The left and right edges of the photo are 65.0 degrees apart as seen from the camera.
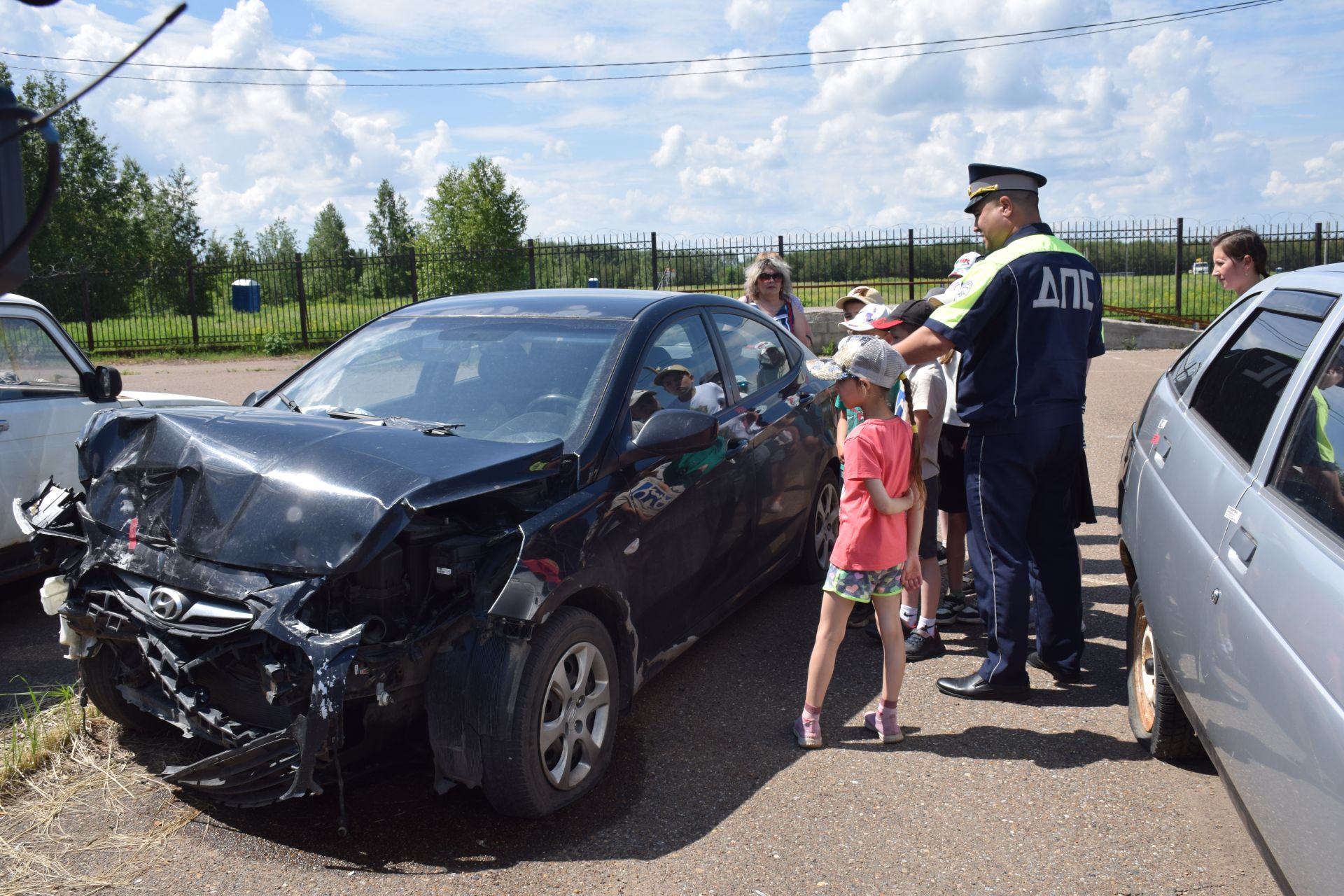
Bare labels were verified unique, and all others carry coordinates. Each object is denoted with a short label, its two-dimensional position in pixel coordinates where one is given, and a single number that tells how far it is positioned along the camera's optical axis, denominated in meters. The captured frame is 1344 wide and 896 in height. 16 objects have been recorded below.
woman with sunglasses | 6.93
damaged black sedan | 2.97
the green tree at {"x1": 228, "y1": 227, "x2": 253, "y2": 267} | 61.31
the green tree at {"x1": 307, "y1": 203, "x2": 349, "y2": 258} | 108.22
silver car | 2.09
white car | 5.06
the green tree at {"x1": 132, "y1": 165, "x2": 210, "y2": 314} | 52.62
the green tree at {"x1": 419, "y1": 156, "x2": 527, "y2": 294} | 48.34
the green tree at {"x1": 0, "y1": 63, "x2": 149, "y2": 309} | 44.16
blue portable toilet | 22.23
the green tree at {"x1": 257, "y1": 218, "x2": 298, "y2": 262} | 89.29
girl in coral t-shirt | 3.75
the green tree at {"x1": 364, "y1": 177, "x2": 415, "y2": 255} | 105.06
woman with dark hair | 5.41
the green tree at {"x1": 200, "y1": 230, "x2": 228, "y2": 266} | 58.92
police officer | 4.07
